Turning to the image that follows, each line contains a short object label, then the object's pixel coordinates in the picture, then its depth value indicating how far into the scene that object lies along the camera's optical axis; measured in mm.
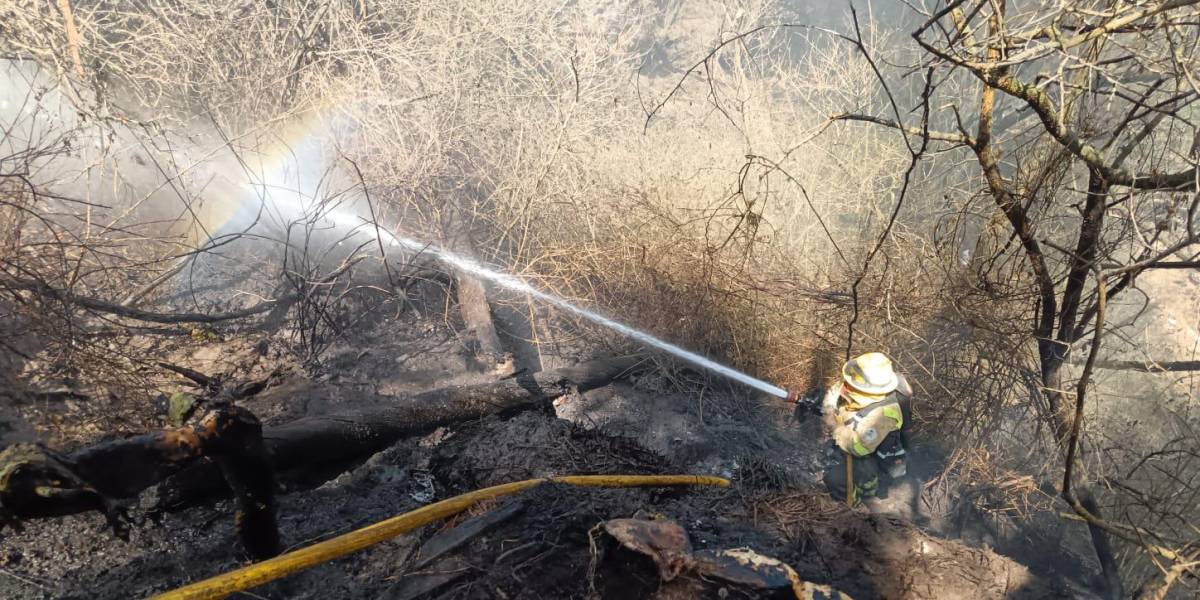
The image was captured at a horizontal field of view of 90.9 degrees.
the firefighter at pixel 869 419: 3746
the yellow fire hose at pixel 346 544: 2178
